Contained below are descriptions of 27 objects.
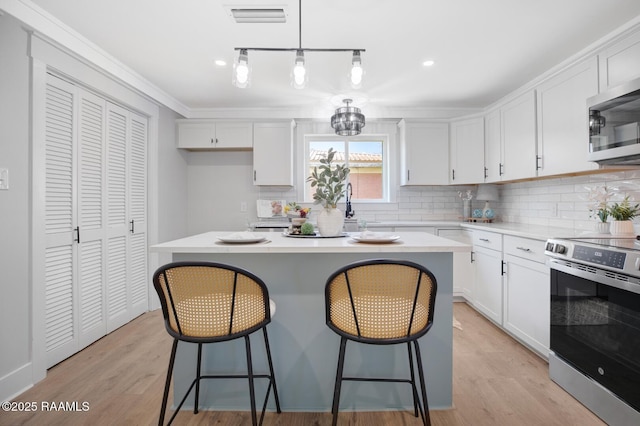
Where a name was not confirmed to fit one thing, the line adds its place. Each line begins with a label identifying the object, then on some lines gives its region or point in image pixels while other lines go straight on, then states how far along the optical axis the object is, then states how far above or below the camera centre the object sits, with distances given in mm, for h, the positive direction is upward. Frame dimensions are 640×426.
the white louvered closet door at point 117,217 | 2951 -46
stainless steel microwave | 1834 +534
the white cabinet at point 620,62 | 2049 +1005
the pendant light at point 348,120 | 3436 +986
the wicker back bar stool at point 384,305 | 1350 -391
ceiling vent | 2057 +1295
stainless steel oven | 1611 -625
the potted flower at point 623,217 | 2168 -28
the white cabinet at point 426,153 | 4012 +746
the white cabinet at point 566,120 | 2383 +753
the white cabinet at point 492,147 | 3510 +735
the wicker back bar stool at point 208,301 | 1369 -380
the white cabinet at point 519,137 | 2975 +739
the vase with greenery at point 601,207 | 2309 +47
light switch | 1916 +201
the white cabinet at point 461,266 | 3586 -600
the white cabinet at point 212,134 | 4043 +978
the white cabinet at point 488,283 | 2947 -679
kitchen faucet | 3757 +17
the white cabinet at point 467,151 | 3789 +739
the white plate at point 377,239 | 1715 -144
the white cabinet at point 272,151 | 4023 +764
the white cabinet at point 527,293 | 2355 -634
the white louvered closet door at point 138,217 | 3264 -50
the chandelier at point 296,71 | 1898 +842
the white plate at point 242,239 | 1702 -142
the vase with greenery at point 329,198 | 1919 +87
